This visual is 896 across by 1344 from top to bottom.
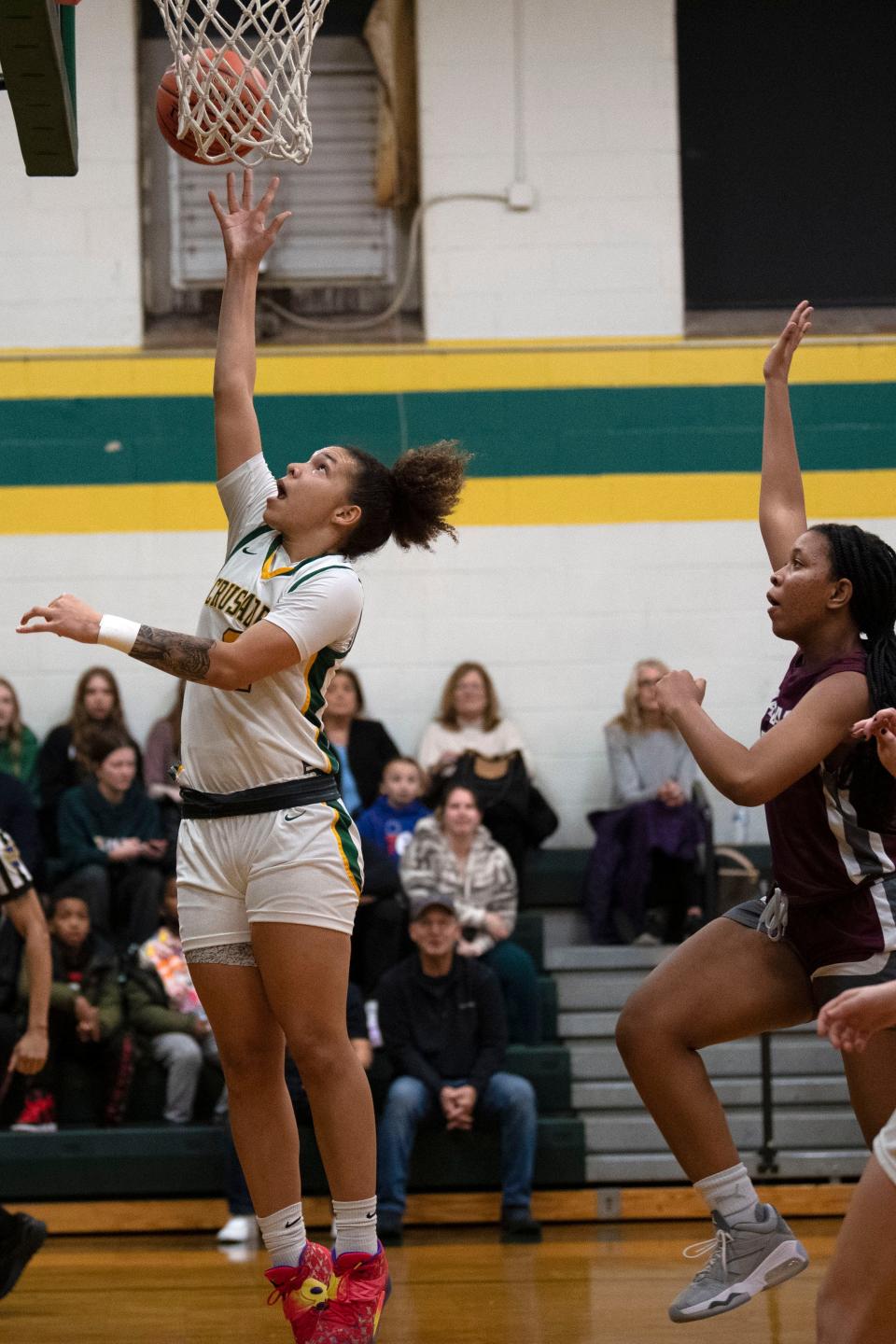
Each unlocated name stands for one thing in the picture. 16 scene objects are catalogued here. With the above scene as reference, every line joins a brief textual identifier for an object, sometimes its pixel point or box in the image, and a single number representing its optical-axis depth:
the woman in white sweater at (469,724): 17.19
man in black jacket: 13.26
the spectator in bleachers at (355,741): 16.78
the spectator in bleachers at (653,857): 16.34
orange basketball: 8.02
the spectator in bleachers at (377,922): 14.87
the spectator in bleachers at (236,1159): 12.87
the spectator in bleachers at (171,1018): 14.14
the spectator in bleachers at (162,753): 16.77
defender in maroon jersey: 6.81
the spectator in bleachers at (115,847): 15.05
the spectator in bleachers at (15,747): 16.80
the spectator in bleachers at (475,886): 14.87
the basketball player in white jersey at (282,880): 7.07
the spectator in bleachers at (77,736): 16.69
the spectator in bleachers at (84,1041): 13.94
